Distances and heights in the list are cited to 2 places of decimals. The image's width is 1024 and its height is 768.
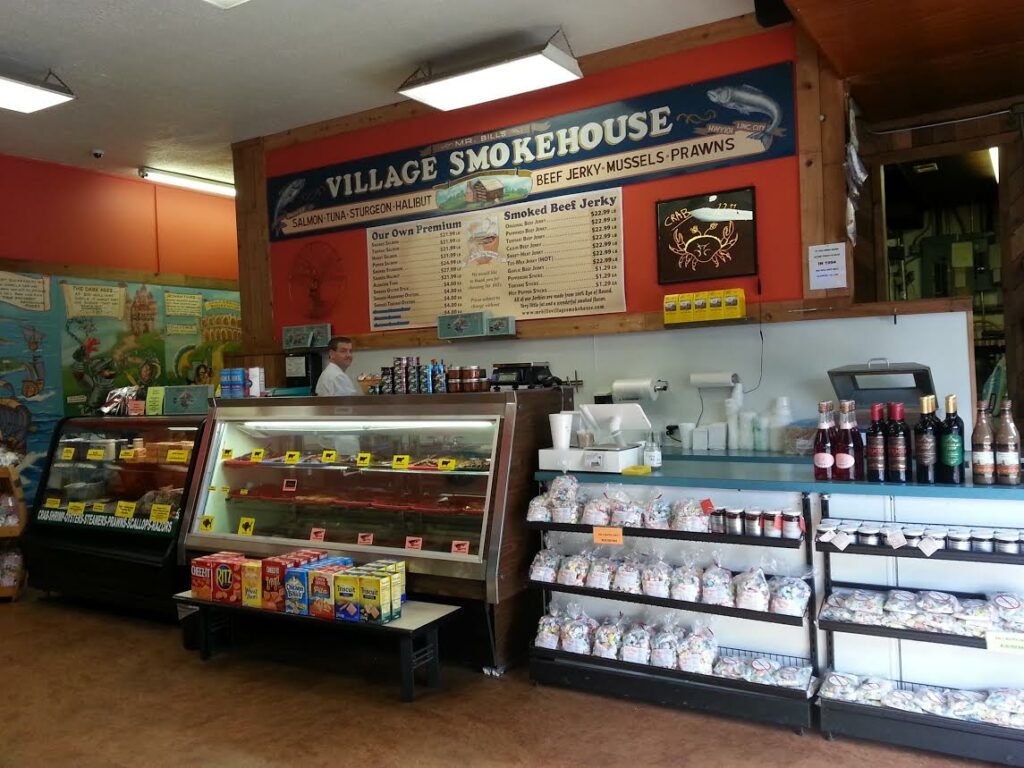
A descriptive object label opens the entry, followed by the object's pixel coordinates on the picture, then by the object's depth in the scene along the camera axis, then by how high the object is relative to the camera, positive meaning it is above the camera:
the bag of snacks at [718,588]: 3.37 -0.98
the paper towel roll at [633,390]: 5.09 -0.15
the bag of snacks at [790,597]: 3.19 -0.98
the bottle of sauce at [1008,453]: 2.91 -0.38
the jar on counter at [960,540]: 2.93 -0.70
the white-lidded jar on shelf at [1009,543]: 2.85 -0.70
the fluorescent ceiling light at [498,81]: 4.83 +1.90
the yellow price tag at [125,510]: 5.11 -0.81
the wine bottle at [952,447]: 3.01 -0.36
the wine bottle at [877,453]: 3.19 -0.39
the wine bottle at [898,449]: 3.12 -0.37
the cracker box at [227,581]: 4.13 -1.06
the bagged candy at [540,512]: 3.78 -0.68
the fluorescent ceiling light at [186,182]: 8.04 +2.18
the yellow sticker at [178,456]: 5.06 -0.46
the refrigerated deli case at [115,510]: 4.89 -0.82
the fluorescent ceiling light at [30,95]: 5.18 +2.03
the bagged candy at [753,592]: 3.27 -0.97
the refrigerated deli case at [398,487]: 3.86 -0.63
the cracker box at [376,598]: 3.65 -1.04
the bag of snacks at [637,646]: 3.52 -1.27
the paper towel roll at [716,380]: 4.88 -0.10
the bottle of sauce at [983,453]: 2.95 -0.38
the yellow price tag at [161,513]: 4.92 -0.81
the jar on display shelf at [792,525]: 3.22 -0.68
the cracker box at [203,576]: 4.21 -1.04
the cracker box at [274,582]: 3.95 -1.03
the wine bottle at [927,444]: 3.06 -0.35
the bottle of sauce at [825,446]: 3.27 -0.37
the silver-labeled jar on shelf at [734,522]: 3.35 -0.68
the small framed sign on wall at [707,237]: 4.96 +0.83
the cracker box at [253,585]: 4.04 -1.05
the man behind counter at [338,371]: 5.88 +0.06
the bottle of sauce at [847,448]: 3.24 -0.38
